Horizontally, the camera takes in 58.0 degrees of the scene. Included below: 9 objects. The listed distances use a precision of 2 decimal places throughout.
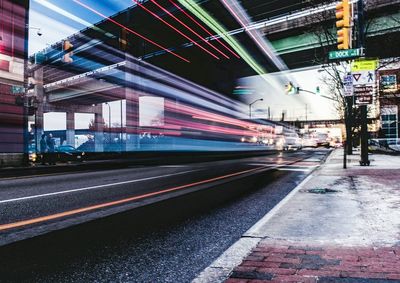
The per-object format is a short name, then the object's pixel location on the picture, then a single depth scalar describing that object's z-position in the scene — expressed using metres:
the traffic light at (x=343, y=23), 11.91
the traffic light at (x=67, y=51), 15.37
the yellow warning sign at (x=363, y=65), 12.62
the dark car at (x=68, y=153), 25.41
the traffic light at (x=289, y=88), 27.21
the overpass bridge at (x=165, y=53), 17.89
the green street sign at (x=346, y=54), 12.42
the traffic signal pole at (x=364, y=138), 15.85
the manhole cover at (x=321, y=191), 8.25
